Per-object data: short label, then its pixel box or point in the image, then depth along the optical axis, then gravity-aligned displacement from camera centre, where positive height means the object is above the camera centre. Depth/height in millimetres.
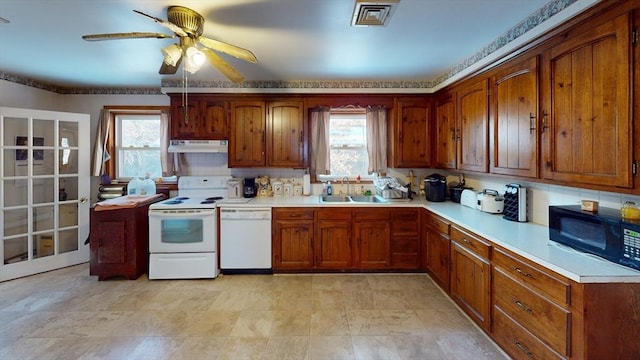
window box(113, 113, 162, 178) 4363 +521
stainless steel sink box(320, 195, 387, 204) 3863 -235
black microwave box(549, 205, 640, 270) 1474 -285
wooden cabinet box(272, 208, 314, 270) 3598 -688
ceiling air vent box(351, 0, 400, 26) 1931 +1117
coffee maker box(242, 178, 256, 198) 4023 -98
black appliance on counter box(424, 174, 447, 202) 3666 -95
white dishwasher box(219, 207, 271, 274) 3584 -660
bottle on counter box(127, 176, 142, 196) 4102 -83
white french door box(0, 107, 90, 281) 3541 -114
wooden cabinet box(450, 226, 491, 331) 2295 -781
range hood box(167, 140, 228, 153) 3830 +433
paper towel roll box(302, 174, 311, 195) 4098 -49
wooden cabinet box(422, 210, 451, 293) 2992 -706
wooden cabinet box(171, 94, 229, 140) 3895 +770
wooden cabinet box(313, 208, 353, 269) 3594 -689
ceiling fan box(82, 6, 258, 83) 1978 +923
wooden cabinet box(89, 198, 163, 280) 3441 -701
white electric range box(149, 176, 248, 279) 3475 -688
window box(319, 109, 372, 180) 4250 +487
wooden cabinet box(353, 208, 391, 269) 3590 -678
